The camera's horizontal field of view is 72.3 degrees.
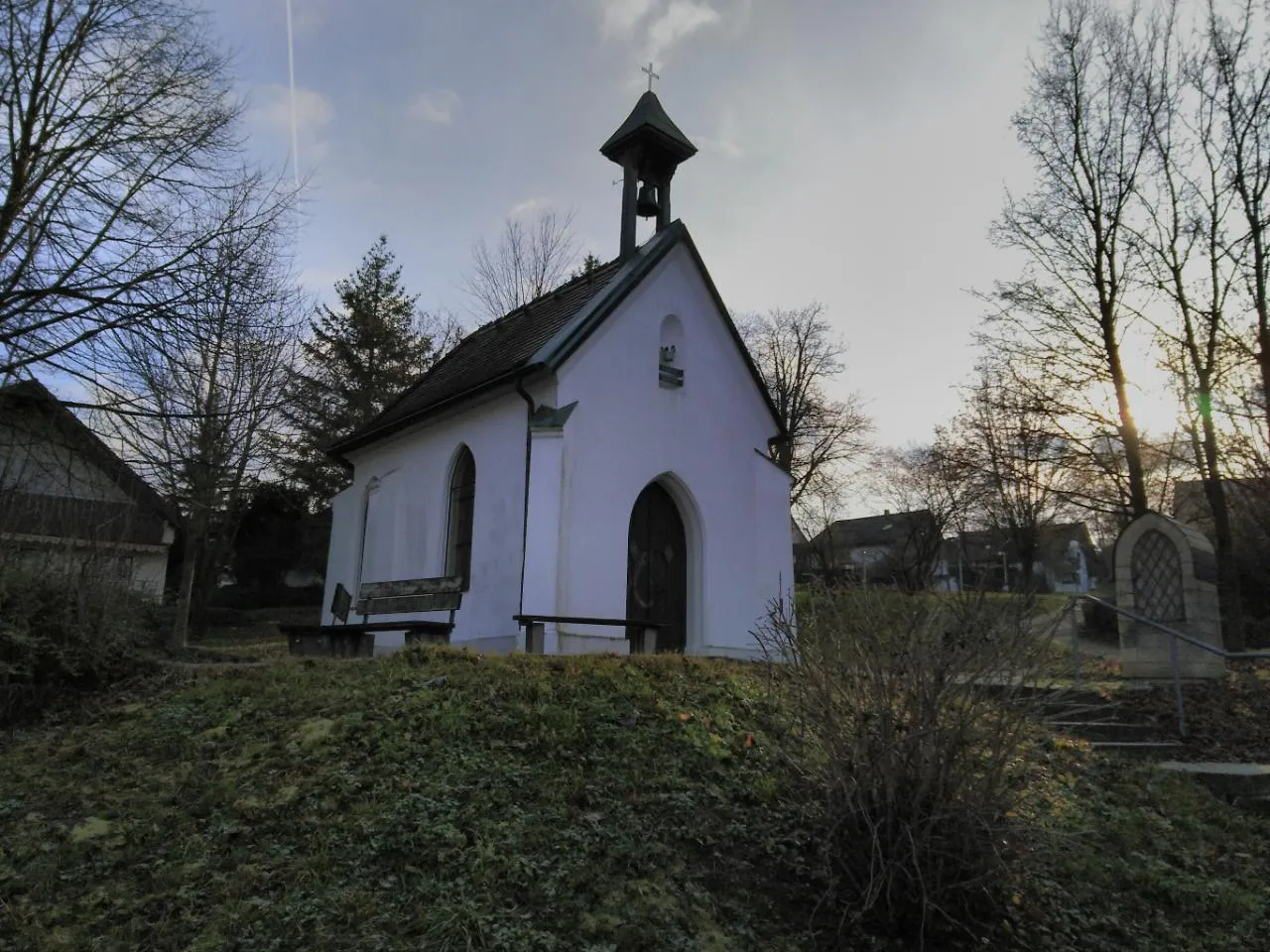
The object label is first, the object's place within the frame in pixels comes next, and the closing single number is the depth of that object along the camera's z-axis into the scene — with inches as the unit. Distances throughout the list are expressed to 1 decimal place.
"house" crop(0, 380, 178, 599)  364.2
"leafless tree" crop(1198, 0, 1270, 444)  633.6
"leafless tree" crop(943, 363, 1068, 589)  784.3
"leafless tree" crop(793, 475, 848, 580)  1510.8
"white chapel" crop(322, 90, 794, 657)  499.8
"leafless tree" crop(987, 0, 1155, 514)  722.2
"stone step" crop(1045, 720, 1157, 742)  398.9
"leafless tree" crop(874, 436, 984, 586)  867.4
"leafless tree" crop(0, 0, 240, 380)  429.4
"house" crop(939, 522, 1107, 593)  1422.2
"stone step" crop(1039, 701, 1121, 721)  400.5
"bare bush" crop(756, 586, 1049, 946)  192.7
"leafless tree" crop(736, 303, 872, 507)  1491.1
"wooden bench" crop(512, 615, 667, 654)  423.8
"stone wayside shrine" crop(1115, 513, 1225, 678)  510.0
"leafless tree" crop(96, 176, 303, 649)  441.4
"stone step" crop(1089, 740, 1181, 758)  375.6
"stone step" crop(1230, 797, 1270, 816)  315.3
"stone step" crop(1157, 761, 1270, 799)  326.0
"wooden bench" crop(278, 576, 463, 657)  428.8
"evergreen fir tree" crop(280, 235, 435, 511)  1310.3
